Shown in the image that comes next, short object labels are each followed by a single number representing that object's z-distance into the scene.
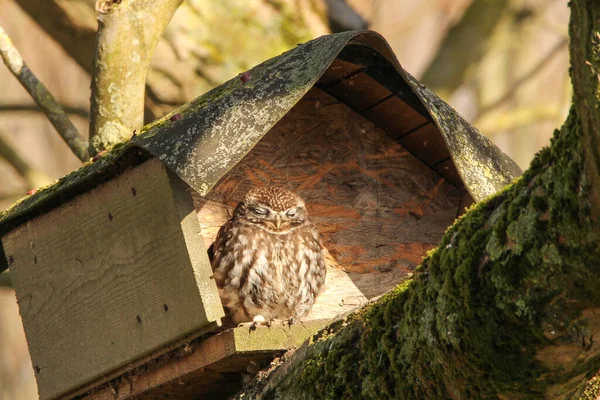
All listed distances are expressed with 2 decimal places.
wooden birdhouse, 8.52
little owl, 9.38
